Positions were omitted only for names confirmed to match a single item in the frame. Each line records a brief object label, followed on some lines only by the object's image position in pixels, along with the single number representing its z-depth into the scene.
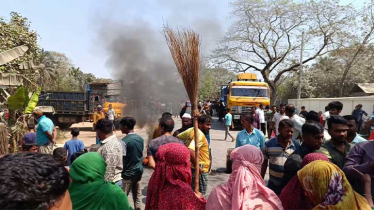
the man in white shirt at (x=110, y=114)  12.29
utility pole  21.00
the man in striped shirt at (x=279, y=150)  3.10
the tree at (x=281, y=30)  22.83
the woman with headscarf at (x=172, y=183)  2.15
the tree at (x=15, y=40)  8.83
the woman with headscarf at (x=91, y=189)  2.01
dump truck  15.51
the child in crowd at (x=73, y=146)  4.69
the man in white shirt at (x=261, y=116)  11.89
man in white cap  5.34
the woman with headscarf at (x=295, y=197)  2.07
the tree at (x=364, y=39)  20.67
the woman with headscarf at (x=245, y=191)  1.98
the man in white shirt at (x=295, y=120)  5.39
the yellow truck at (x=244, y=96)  16.70
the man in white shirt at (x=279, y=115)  7.75
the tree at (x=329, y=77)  27.95
